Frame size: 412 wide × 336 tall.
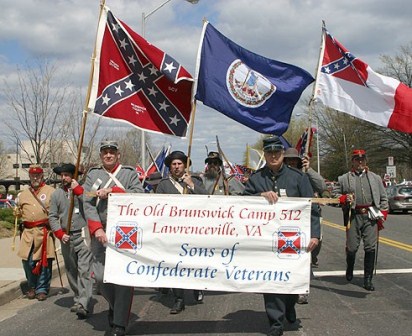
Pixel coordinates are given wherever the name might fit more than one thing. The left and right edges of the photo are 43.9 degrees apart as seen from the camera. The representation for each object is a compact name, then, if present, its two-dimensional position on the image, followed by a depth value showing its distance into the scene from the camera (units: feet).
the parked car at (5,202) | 77.59
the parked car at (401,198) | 85.40
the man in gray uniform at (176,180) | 20.96
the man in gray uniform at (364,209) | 24.29
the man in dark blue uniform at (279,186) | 16.90
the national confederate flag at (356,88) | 25.14
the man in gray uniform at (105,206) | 16.96
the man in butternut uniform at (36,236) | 24.09
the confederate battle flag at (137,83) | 20.51
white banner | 16.99
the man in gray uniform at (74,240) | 20.24
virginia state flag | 21.13
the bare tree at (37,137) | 61.98
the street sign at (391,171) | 129.32
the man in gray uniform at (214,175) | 27.36
